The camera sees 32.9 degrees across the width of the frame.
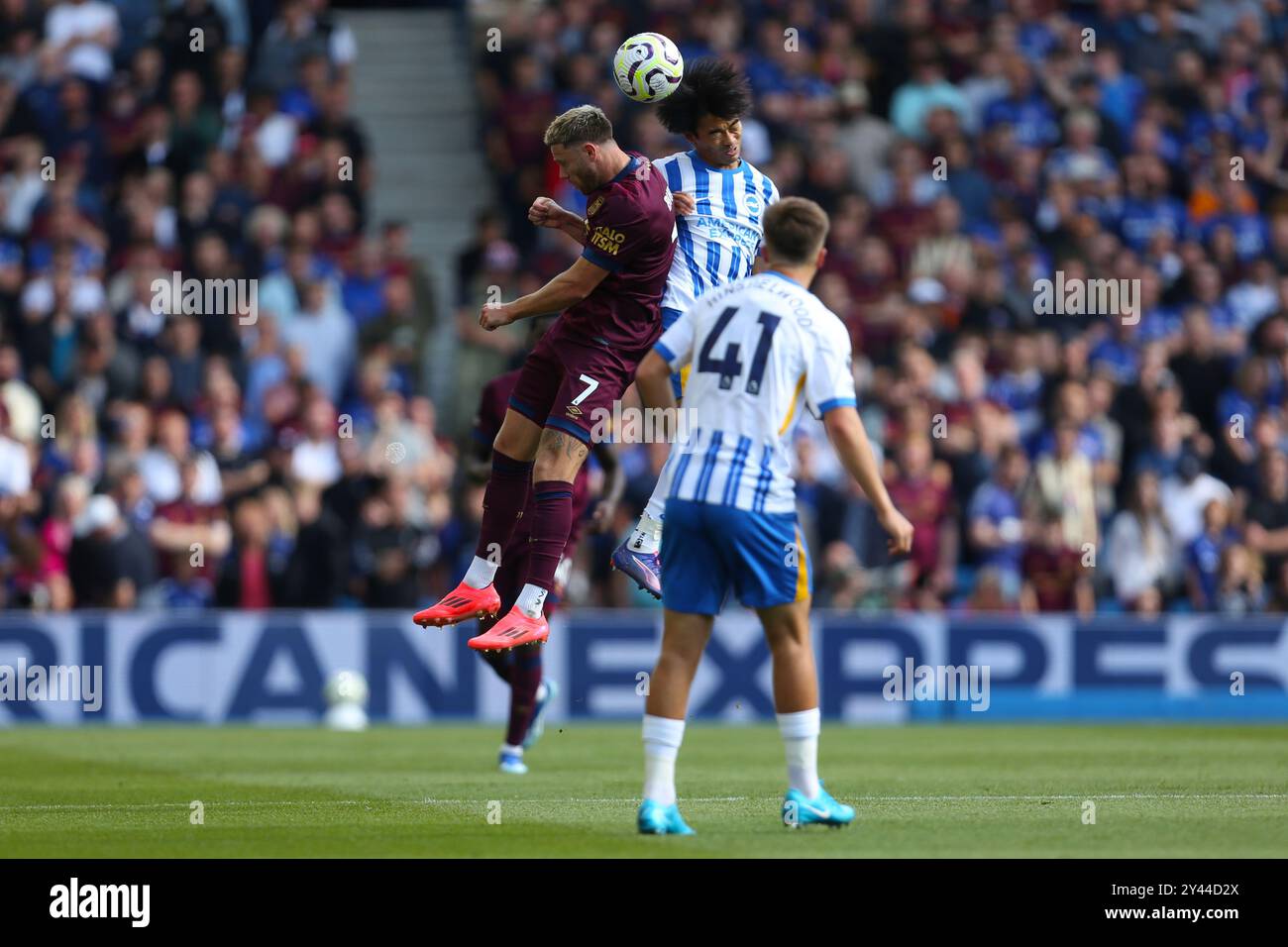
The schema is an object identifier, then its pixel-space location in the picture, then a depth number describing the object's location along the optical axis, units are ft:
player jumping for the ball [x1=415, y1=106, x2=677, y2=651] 34.99
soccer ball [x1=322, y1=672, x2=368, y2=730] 60.39
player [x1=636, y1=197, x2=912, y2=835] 29.14
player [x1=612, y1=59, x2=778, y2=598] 36.81
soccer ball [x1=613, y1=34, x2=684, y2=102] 35.96
